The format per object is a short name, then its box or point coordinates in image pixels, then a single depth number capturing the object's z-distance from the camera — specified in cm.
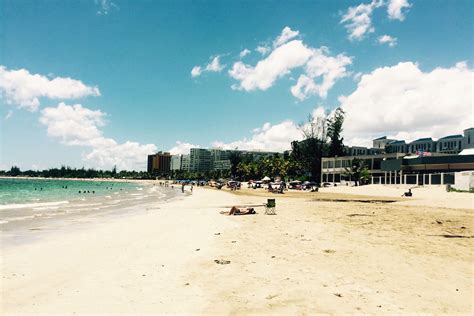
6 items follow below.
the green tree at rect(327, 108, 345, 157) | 10275
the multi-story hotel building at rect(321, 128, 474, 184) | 6656
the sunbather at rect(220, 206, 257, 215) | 2545
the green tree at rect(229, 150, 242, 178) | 16338
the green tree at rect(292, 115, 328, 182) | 10397
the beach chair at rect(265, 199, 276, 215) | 2506
